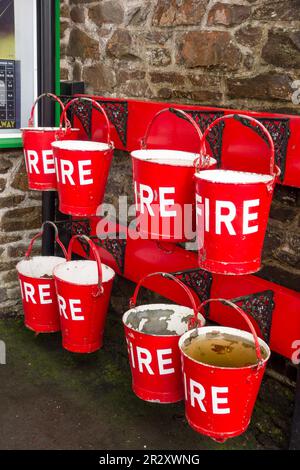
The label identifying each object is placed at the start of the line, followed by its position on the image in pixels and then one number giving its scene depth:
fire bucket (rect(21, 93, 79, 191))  3.07
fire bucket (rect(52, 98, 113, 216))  2.72
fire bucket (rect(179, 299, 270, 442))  2.14
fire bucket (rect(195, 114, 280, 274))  2.03
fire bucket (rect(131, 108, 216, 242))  2.26
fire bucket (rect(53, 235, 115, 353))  2.87
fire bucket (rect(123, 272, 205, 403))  2.43
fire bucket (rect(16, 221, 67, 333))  3.18
